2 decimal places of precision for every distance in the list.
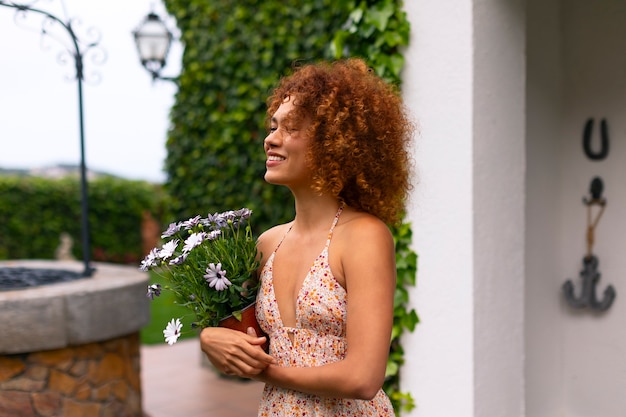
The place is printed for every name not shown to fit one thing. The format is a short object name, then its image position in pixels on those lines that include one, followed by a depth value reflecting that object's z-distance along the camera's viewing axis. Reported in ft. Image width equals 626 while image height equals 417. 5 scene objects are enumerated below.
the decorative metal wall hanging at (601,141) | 9.30
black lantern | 17.81
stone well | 10.66
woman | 4.42
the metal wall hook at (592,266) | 9.35
